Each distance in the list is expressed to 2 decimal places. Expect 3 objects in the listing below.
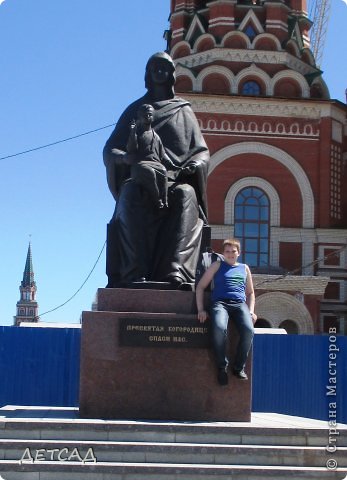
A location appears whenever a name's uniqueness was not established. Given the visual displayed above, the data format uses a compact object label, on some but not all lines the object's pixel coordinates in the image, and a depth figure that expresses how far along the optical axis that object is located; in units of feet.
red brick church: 96.73
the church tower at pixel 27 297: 442.50
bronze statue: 26.55
